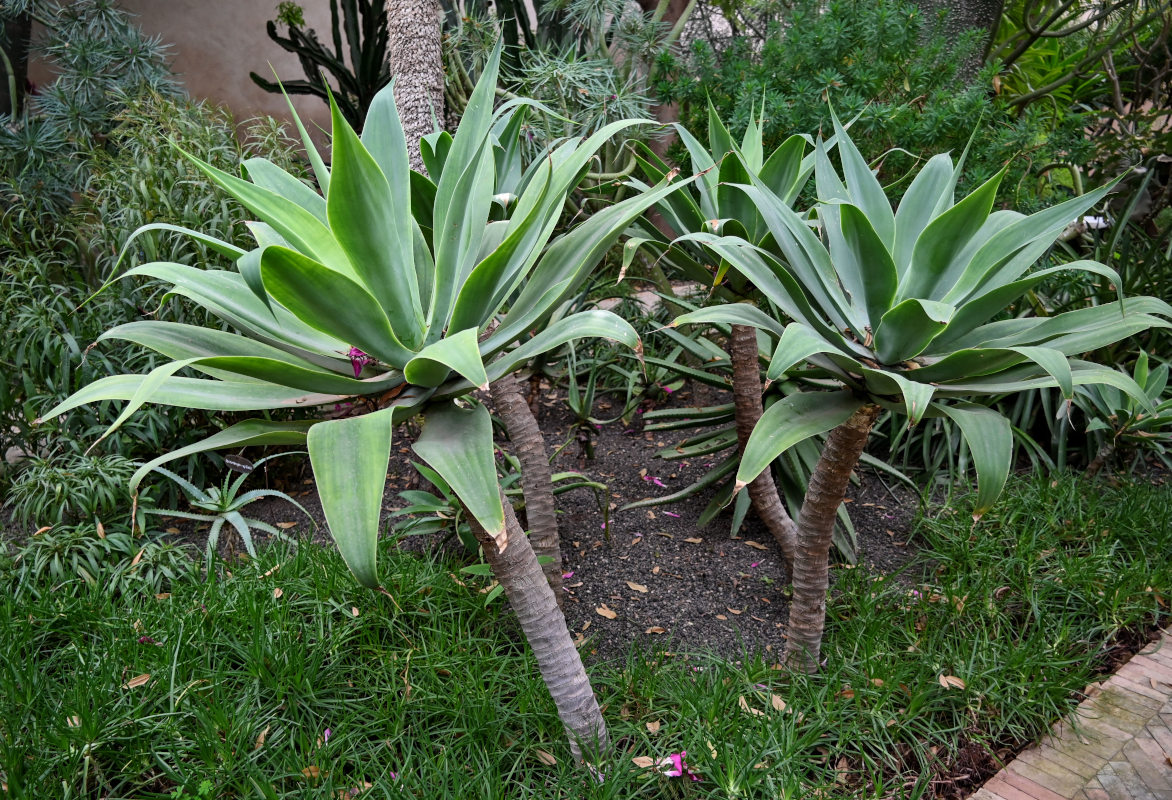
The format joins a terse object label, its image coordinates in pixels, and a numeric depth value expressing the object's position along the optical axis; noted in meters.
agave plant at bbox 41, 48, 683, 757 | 1.12
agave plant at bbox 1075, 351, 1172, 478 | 2.99
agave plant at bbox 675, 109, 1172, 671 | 1.35
